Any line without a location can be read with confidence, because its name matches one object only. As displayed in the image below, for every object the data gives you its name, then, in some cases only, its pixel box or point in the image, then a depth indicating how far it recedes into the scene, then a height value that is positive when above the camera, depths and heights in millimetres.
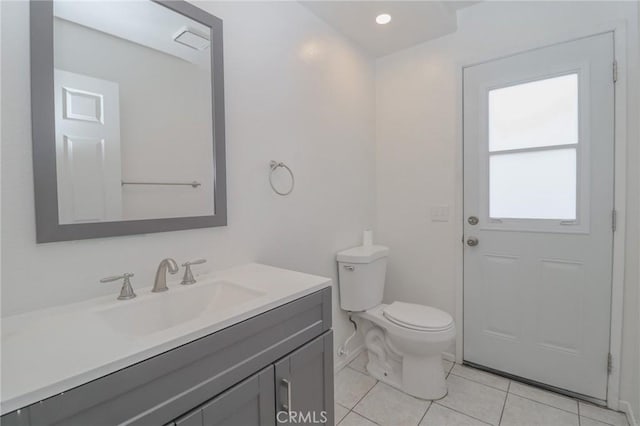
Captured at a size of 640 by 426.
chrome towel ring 1582 +209
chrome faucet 1062 -236
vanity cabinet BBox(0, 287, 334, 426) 597 -457
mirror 905 +331
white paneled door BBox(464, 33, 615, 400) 1637 -55
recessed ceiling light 1868 +1223
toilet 1713 -756
